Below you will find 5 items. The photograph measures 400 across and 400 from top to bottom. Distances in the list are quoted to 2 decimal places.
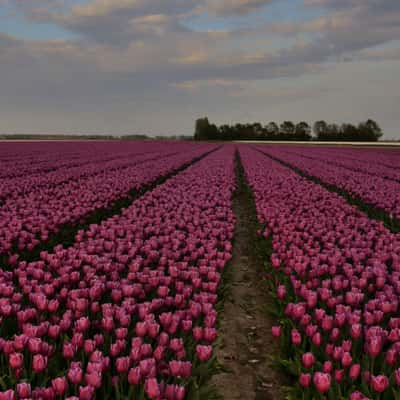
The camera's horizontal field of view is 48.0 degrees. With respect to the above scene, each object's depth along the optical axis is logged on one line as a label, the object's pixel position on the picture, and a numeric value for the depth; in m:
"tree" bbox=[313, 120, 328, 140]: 175.20
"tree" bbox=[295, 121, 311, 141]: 126.62
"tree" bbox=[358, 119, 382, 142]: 125.12
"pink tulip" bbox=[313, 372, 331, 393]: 2.87
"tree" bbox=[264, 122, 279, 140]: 129.88
